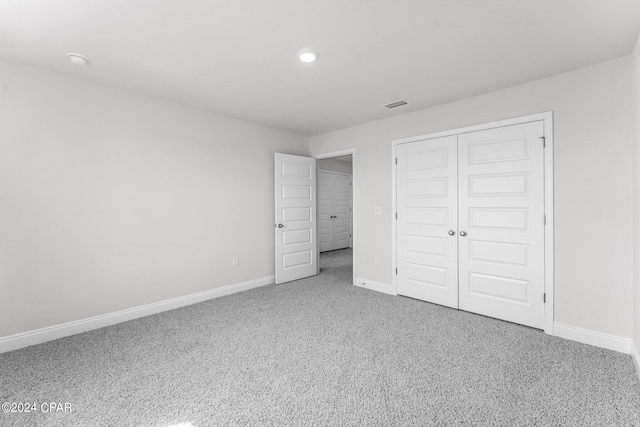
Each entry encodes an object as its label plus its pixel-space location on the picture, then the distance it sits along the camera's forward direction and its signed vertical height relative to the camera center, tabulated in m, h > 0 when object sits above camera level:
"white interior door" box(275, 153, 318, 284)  4.63 -0.15
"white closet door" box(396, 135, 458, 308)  3.51 -0.18
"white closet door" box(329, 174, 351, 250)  7.95 -0.04
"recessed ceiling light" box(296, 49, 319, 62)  2.37 +1.26
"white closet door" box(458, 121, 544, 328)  2.91 -0.18
